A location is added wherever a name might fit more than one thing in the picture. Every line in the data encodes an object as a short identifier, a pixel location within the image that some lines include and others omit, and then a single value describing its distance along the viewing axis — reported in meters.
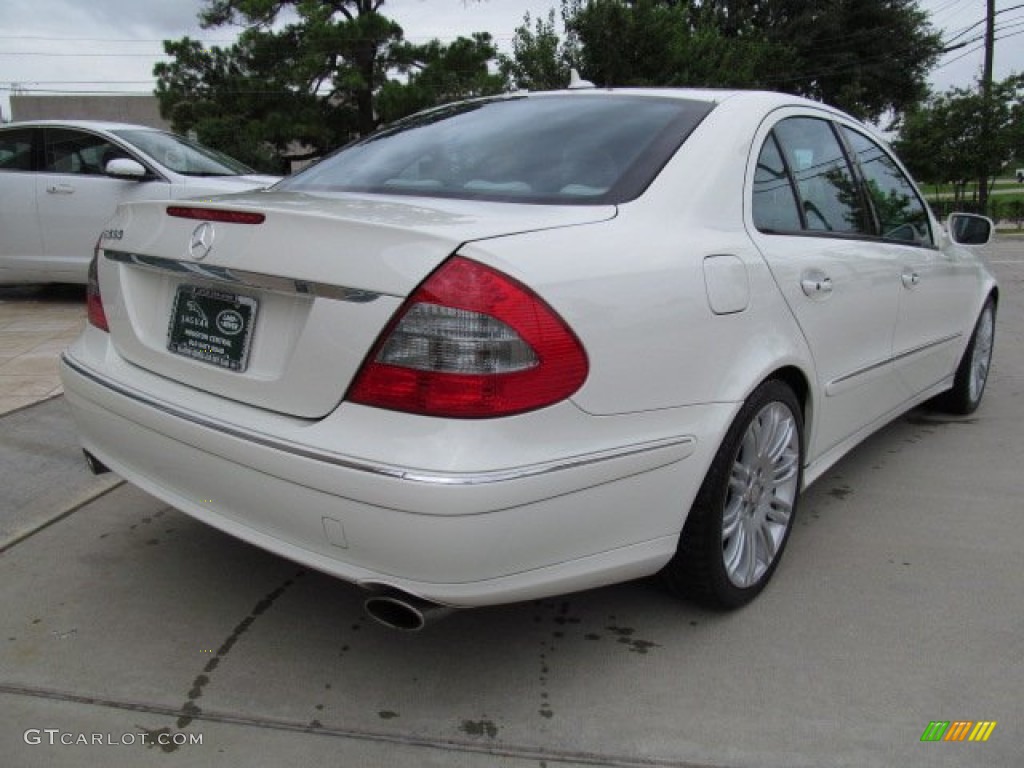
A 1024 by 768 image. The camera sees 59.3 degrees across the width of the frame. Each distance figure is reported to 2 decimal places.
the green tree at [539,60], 24.92
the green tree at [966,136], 24.67
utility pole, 24.69
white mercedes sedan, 1.91
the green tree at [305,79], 21.67
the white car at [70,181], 7.20
